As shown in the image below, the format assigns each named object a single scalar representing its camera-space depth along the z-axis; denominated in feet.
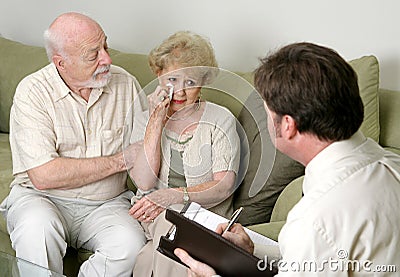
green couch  7.32
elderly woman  7.27
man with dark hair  4.49
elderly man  7.90
